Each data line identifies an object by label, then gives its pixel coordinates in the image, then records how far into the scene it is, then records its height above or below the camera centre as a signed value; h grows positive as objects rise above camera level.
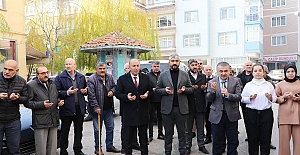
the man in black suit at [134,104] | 5.16 -0.66
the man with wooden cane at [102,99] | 5.77 -0.64
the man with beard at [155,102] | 6.98 -0.88
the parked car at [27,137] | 4.89 -1.22
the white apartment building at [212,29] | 28.80 +4.47
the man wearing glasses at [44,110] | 4.73 -0.70
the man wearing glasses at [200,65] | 6.68 +0.10
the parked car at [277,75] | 26.17 -0.72
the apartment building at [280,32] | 35.97 +4.92
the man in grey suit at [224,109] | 5.07 -0.77
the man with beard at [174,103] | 5.43 -0.68
